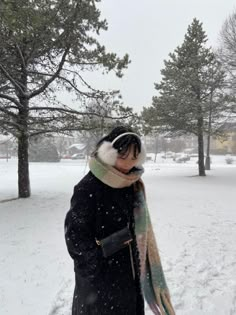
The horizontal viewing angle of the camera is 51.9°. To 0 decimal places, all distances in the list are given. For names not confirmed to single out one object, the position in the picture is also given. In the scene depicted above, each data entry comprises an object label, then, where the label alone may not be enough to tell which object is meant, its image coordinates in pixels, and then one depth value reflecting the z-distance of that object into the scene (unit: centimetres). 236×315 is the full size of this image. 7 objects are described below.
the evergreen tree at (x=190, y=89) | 1363
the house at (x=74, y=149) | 4864
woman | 139
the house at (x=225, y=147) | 4612
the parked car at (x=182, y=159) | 3365
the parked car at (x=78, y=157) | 3762
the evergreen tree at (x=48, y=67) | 700
